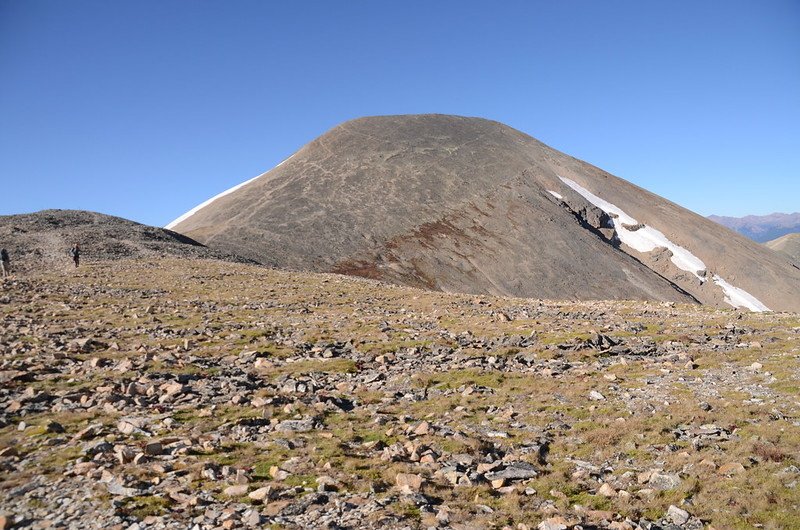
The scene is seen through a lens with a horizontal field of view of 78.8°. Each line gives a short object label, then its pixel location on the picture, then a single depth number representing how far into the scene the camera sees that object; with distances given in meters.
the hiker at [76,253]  45.34
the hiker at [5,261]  41.28
